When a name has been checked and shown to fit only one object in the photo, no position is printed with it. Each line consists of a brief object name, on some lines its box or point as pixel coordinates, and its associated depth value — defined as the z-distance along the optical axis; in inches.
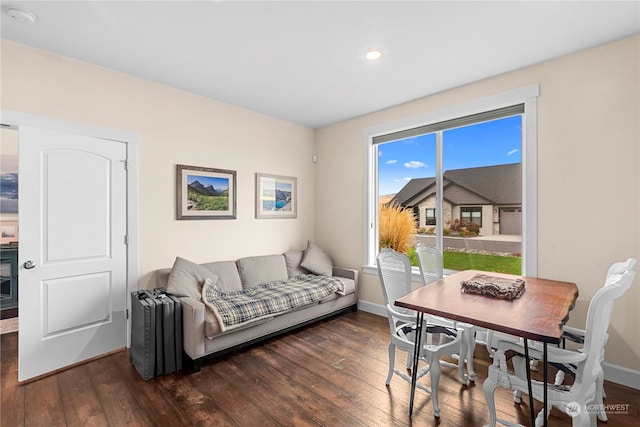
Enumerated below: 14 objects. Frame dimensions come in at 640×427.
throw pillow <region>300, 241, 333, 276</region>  163.6
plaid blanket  106.7
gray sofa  100.8
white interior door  94.3
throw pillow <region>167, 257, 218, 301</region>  110.0
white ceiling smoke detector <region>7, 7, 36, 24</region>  78.0
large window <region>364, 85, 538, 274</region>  112.2
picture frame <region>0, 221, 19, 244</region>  161.5
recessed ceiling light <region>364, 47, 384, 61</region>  96.9
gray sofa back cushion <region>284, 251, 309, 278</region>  163.3
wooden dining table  57.1
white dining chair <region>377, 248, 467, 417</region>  78.2
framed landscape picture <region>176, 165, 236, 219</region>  130.7
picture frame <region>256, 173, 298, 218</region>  161.0
